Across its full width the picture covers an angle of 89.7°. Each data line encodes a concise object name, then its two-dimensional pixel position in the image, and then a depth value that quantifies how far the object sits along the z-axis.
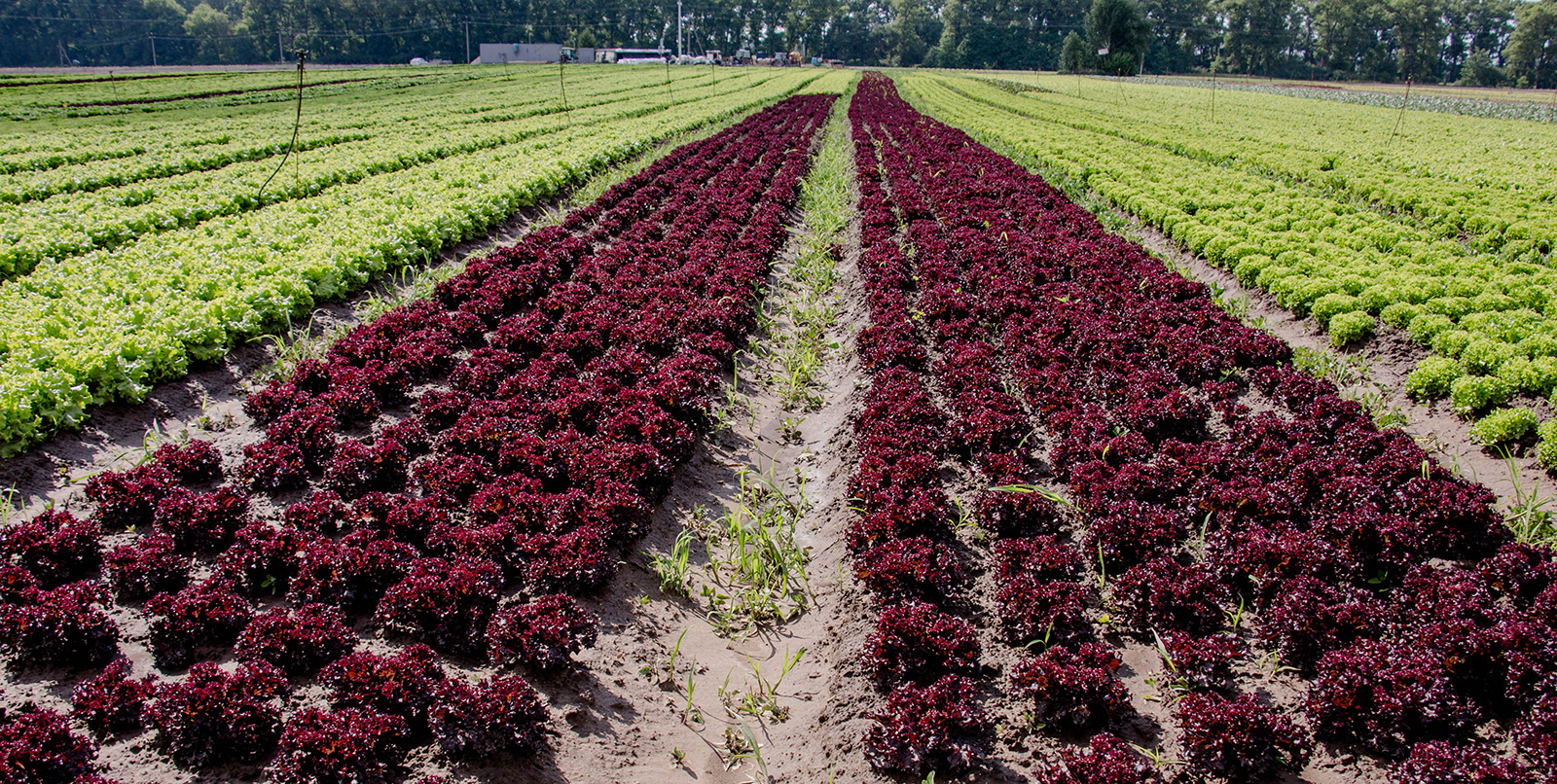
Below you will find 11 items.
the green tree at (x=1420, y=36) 103.44
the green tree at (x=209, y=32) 108.50
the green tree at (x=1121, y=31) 89.12
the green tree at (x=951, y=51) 124.50
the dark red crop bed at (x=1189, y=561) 4.13
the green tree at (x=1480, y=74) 96.62
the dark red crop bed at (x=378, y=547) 3.99
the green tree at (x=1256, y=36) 109.31
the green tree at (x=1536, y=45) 87.31
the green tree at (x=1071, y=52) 88.88
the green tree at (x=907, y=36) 132.12
